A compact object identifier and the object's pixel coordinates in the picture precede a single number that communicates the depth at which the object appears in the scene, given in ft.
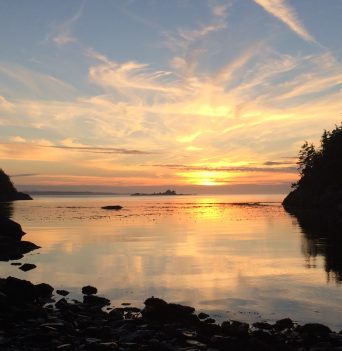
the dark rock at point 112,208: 458.46
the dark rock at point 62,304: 65.44
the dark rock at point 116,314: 59.79
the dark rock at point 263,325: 56.18
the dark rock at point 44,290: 74.02
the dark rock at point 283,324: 56.08
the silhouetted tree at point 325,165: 359.66
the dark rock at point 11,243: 124.64
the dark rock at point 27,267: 101.03
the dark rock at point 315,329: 52.75
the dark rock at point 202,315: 61.62
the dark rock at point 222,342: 48.03
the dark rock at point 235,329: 51.64
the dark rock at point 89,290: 77.46
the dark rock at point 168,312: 59.82
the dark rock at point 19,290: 70.33
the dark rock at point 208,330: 52.83
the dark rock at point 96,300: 68.90
